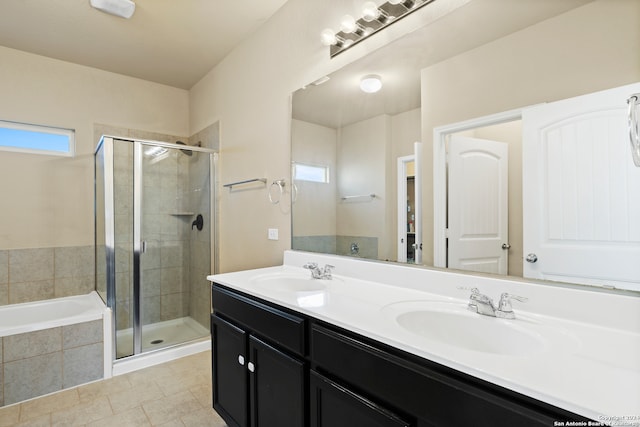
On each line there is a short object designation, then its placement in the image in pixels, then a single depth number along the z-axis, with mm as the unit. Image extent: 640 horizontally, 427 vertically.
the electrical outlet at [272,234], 2400
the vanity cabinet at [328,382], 729
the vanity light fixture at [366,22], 1556
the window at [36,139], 2863
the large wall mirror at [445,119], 1023
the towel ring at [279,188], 2340
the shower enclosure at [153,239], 2686
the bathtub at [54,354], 2145
